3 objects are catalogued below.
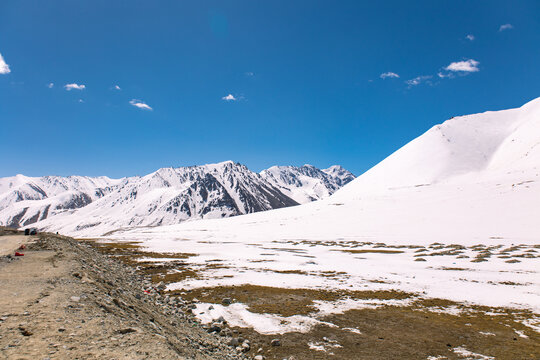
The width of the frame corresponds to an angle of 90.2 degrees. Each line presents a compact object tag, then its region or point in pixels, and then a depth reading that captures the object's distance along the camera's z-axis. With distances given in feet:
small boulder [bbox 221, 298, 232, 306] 66.90
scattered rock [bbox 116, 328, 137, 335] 31.32
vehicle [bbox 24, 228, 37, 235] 171.51
